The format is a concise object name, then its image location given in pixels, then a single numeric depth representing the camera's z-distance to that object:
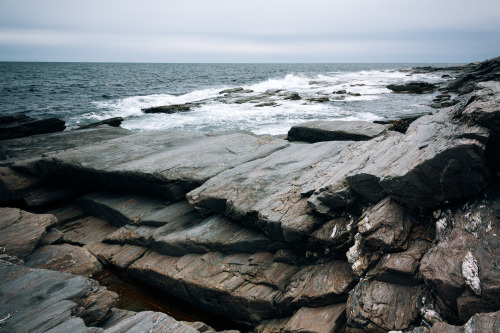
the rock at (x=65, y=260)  7.73
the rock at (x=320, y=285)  5.68
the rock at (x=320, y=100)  41.31
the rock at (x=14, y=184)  11.79
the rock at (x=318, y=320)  5.32
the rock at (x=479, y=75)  42.31
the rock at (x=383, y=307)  4.64
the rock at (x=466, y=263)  4.04
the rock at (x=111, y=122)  22.20
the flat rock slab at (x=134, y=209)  9.62
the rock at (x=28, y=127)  18.17
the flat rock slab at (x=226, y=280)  6.46
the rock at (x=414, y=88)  46.28
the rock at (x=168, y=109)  34.97
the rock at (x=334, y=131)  13.14
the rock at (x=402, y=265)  4.96
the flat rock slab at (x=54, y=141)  15.02
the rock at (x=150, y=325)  4.98
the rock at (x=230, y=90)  53.78
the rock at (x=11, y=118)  18.71
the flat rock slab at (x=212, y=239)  7.52
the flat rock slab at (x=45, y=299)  4.95
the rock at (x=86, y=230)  9.92
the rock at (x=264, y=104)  38.52
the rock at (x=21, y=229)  7.80
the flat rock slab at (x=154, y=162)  10.19
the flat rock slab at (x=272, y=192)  6.87
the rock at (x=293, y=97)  43.96
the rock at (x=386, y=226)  5.42
